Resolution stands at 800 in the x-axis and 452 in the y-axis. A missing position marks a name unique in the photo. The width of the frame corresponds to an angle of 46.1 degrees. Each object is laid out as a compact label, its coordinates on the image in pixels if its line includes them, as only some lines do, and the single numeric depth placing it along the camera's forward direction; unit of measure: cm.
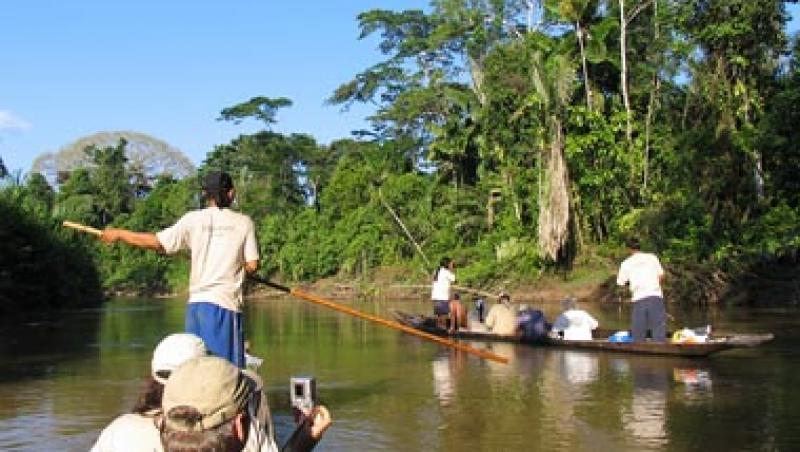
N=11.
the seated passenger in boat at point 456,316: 1582
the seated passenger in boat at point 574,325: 1355
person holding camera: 241
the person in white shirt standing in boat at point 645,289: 1198
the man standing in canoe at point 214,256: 565
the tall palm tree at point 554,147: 2867
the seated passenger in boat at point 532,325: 1407
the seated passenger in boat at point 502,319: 1456
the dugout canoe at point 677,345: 1137
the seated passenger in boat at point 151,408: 298
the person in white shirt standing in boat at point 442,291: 1645
